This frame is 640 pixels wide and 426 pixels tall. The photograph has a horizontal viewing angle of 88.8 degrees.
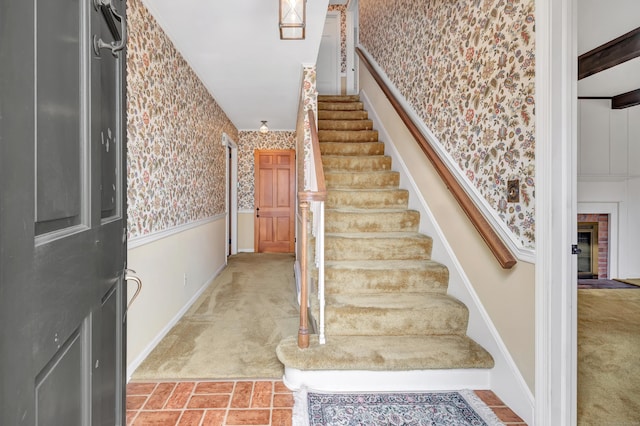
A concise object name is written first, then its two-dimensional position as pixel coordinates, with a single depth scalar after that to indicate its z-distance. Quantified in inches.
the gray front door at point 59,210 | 17.8
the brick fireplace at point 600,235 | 175.8
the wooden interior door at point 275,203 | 250.2
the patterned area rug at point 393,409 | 61.3
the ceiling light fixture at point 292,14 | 73.0
